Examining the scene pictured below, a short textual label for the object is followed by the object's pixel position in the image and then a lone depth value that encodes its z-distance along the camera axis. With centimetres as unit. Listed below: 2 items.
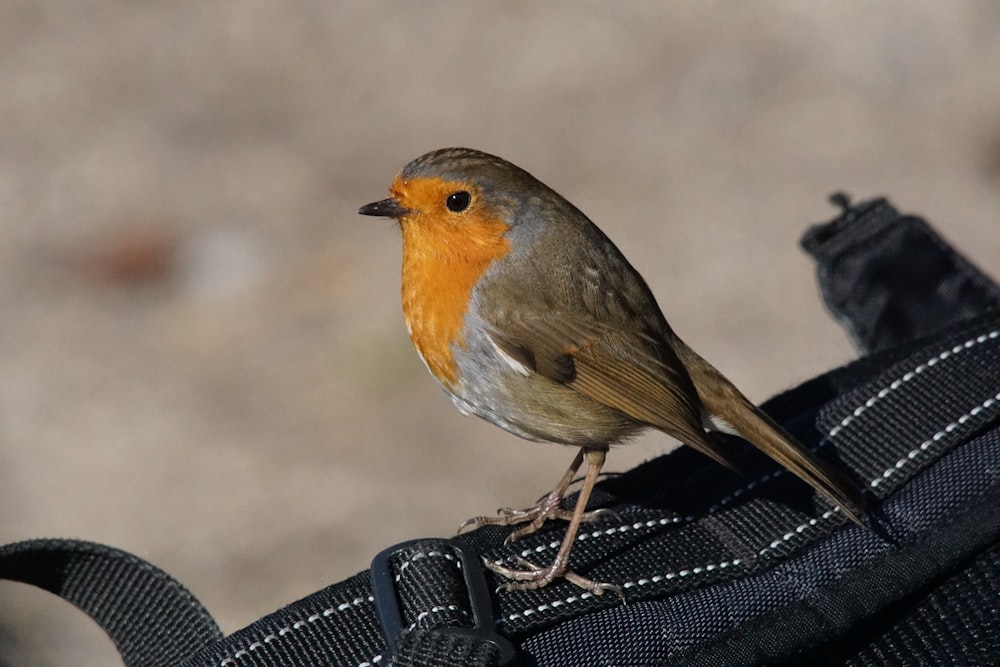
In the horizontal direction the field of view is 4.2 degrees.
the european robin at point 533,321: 278
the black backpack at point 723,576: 271
